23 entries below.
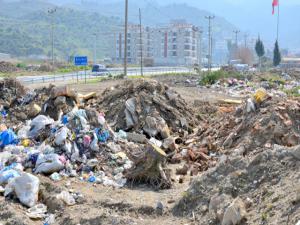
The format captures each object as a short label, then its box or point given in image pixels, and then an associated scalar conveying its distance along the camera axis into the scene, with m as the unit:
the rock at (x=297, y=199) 6.03
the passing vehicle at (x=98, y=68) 50.09
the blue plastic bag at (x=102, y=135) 10.93
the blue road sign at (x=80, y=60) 29.36
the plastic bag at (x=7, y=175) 8.95
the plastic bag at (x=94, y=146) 10.51
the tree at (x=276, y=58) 80.06
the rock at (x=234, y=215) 6.40
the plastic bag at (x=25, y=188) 8.25
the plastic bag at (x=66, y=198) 8.34
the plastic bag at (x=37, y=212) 7.92
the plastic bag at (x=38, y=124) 11.95
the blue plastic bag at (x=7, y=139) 11.48
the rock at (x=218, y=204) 6.77
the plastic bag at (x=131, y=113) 13.37
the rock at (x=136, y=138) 12.32
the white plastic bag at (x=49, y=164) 9.63
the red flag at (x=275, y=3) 47.15
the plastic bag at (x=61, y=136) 10.37
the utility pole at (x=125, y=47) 34.35
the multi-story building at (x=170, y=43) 107.62
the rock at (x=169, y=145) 11.84
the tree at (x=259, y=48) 77.35
